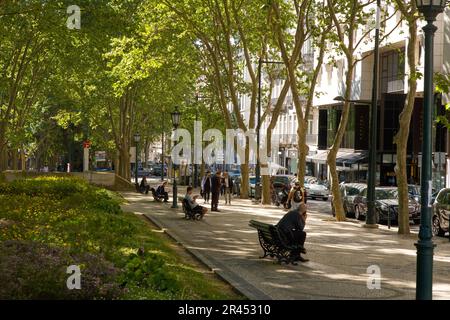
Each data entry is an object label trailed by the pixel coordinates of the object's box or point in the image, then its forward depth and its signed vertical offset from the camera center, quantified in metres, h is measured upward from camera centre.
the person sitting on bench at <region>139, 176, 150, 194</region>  53.69 -1.16
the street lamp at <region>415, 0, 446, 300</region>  10.30 +0.01
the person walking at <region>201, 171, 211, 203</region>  41.47 -0.80
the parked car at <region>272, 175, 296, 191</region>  51.78 -0.61
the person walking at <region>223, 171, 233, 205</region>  42.69 -0.77
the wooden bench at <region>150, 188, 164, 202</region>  42.59 -1.38
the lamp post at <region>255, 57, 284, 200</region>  47.57 -0.18
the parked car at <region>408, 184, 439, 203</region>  35.52 -0.83
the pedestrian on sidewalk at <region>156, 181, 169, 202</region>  42.50 -1.18
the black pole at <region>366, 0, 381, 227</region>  28.84 +0.52
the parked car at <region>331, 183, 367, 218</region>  36.41 -1.02
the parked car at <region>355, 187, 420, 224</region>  32.69 -1.28
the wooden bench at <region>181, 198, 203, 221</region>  29.39 -1.47
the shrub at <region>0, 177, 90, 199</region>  27.44 -0.67
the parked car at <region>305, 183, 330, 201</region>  56.72 -1.38
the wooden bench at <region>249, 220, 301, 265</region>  17.06 -1.45
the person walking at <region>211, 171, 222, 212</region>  34.94 -0.83
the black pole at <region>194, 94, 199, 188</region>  71.84 -0.08
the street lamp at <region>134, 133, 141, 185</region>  60.44 +1.50
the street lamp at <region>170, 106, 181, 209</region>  36.62 +1.99
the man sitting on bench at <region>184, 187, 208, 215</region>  29.28 -1.23
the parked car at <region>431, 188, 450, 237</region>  25.48 -1.18
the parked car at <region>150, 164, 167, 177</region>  122.19 -0.47
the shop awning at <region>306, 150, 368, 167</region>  59.78 +0.96
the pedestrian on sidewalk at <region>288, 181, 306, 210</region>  28.41 -0.80
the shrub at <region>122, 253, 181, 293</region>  11.37 -1.42
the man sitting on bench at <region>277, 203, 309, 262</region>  17.22 -1.17
